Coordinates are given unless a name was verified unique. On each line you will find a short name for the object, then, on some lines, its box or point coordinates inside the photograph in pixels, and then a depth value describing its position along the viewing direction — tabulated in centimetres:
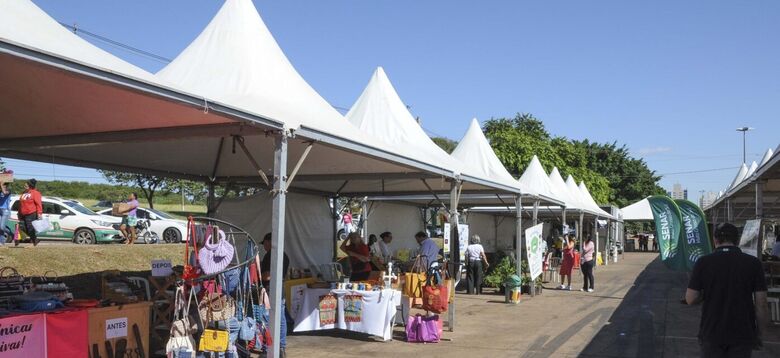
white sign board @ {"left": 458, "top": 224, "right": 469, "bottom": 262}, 1688
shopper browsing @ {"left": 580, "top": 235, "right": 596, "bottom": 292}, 1755
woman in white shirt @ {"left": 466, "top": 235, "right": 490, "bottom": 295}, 1730
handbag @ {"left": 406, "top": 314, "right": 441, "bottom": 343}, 984
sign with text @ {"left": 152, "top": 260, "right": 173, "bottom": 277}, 945
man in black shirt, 496
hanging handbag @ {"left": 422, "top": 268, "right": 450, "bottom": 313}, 1009
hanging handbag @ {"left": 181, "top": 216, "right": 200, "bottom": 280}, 692
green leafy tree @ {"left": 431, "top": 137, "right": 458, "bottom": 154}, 6826
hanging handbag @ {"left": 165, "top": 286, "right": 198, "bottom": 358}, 662
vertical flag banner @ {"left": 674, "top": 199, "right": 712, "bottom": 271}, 1169
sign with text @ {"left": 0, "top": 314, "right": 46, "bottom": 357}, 527
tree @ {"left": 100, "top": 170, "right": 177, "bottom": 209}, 3328
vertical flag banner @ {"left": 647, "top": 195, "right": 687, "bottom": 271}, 1195
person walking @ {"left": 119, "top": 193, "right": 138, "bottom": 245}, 1925
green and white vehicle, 2069
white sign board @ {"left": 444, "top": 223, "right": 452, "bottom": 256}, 1179
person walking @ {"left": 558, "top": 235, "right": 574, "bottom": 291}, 1878
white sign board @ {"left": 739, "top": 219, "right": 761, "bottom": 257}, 1233
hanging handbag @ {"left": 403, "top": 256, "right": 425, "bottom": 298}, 1062
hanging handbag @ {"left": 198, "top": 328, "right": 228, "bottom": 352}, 672
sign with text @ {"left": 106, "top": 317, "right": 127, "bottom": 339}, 652
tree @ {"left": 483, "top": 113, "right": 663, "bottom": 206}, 4219
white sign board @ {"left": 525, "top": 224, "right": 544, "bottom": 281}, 1524
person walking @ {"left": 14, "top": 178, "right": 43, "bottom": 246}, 1355
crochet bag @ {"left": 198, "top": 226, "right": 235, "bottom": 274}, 689
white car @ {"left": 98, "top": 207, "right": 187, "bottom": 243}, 2342
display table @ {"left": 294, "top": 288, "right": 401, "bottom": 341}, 977
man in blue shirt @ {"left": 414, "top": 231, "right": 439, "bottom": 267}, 1219
